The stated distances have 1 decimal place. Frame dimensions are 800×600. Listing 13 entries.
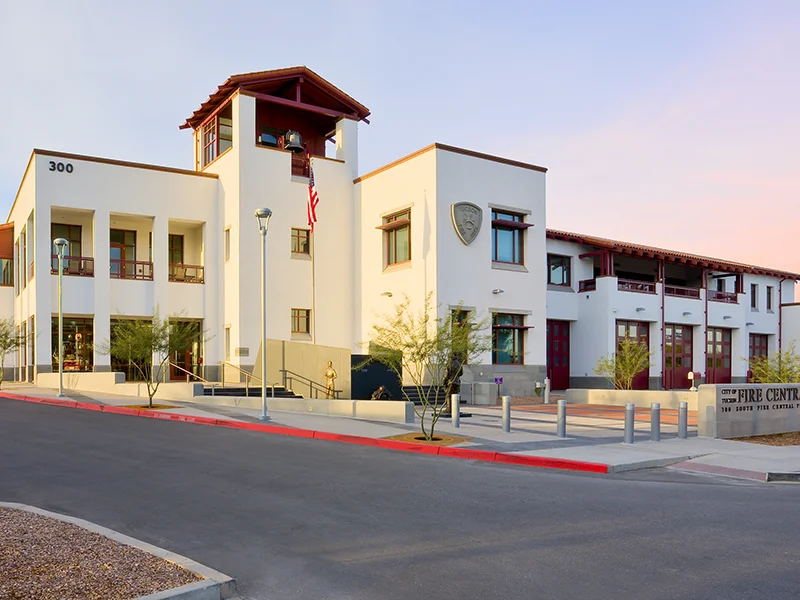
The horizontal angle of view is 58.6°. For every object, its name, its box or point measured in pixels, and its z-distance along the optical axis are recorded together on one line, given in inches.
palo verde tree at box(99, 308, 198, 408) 882.8
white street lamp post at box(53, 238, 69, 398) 940.6
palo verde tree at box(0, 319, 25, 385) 1202.0
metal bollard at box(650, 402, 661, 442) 616.5
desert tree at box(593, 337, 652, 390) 1132.5
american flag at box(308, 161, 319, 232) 1149.7
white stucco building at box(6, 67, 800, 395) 1131.3
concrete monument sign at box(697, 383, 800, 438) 646.5
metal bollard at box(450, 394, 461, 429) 672.4
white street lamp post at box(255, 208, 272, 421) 732.0
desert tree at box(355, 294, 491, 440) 603.2
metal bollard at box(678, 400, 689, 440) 635.5
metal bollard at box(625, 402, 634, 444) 594.2
